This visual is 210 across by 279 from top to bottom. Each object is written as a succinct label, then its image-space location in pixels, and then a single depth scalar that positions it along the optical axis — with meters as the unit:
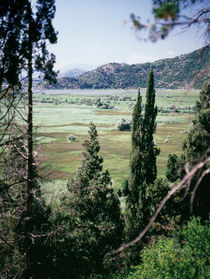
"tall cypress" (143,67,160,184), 22.91
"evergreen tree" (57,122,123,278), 17.45
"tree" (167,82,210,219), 18.89
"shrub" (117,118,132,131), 96.93
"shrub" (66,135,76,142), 78.67
